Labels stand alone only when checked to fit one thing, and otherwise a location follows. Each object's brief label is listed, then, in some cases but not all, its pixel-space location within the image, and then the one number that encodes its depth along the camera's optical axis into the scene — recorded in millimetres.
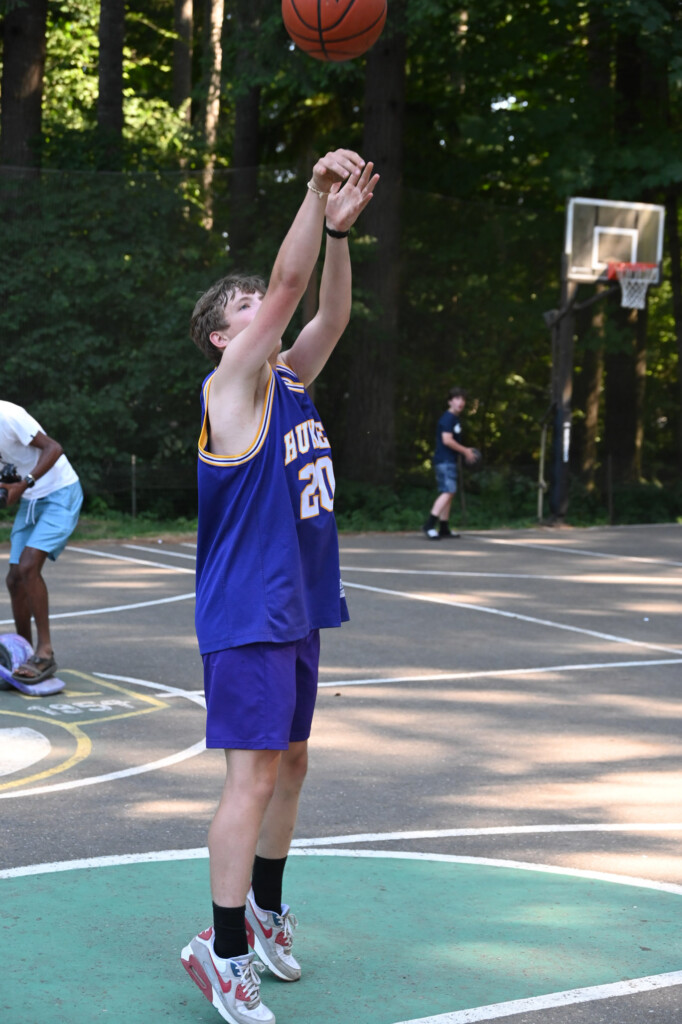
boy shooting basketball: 3377
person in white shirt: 7613
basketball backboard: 19672
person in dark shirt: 16844
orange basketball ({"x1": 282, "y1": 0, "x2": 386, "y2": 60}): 5559
